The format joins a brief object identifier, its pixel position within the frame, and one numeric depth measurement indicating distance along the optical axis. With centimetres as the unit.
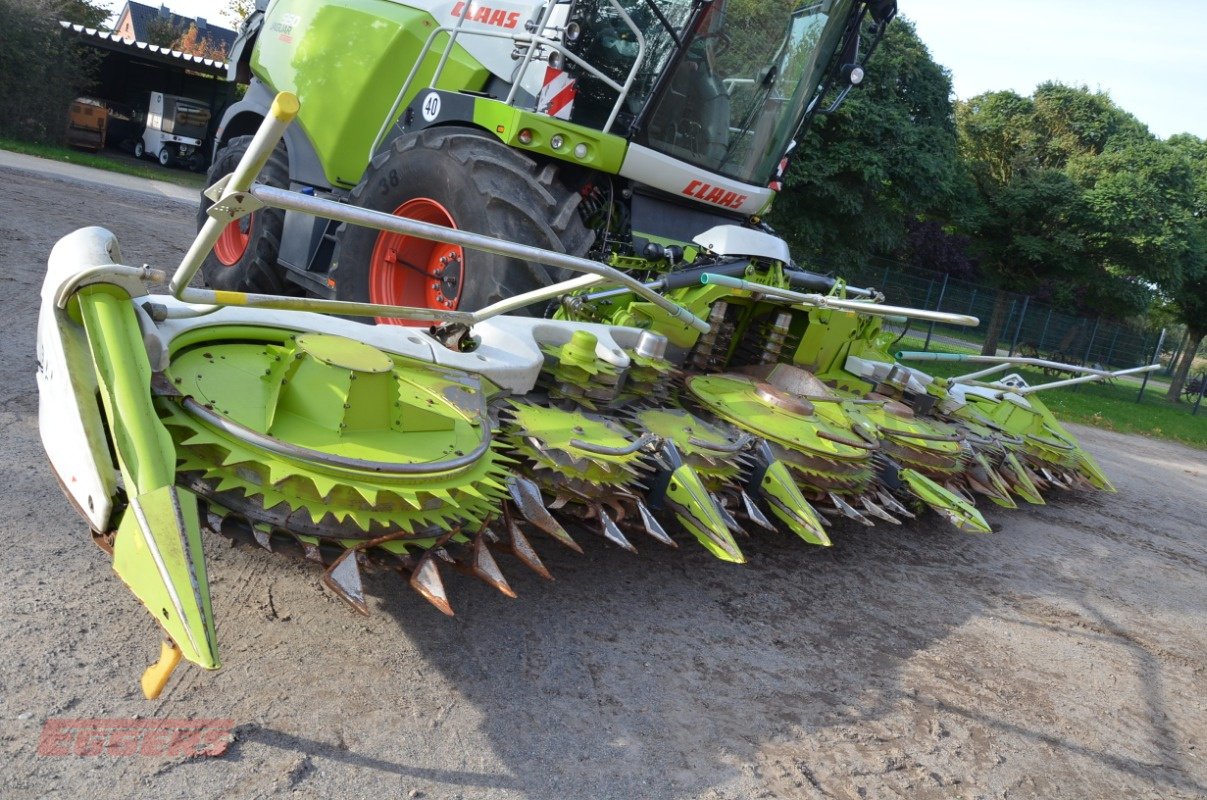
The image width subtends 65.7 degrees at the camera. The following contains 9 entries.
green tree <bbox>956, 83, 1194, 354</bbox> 1908
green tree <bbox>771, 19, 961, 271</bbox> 1455
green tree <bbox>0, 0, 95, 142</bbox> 1742
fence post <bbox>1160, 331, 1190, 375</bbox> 2278
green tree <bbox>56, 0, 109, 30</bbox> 2244
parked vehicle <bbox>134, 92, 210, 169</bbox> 2167
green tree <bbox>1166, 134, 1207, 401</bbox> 2011
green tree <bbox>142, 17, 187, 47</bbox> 3194
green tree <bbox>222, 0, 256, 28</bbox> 2934
